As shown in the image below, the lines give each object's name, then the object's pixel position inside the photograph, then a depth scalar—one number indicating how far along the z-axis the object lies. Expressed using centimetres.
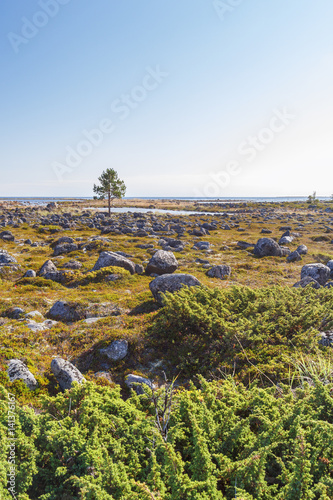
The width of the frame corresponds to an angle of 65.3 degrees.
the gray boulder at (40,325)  973
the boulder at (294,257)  2389
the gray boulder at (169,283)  1291
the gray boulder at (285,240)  3247
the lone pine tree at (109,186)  5569
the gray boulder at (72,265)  1968
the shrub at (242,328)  695
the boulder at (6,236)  3032
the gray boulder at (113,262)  1836
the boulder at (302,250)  2591
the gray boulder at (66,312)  1121
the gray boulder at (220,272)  1870
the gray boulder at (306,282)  1412
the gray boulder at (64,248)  2512
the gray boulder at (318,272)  1677
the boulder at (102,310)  1155
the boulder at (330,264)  1896
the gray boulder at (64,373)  669
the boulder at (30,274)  1697
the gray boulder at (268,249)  2566
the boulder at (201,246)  2886
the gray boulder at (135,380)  670
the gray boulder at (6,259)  1912
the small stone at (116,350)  823
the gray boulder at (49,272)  1686
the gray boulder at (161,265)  1844
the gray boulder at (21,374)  664
